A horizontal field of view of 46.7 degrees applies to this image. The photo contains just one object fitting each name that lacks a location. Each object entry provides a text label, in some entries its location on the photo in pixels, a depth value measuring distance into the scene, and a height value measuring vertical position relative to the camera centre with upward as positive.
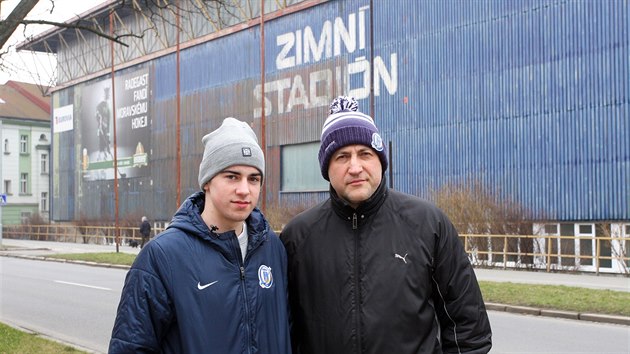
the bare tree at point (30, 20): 8.05 +2.01
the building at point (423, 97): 23.03 +3.67
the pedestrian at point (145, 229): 34.97 -1.95
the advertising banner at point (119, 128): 46.81 +4.15
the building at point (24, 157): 70.00 +3.18
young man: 2.79 -0.35
